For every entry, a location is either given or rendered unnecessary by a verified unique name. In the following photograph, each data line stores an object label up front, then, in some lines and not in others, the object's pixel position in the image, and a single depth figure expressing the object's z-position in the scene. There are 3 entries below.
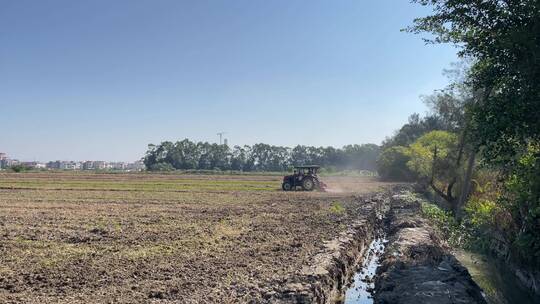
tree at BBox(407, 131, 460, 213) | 24.13
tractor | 35.81
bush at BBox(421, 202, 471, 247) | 16.13
